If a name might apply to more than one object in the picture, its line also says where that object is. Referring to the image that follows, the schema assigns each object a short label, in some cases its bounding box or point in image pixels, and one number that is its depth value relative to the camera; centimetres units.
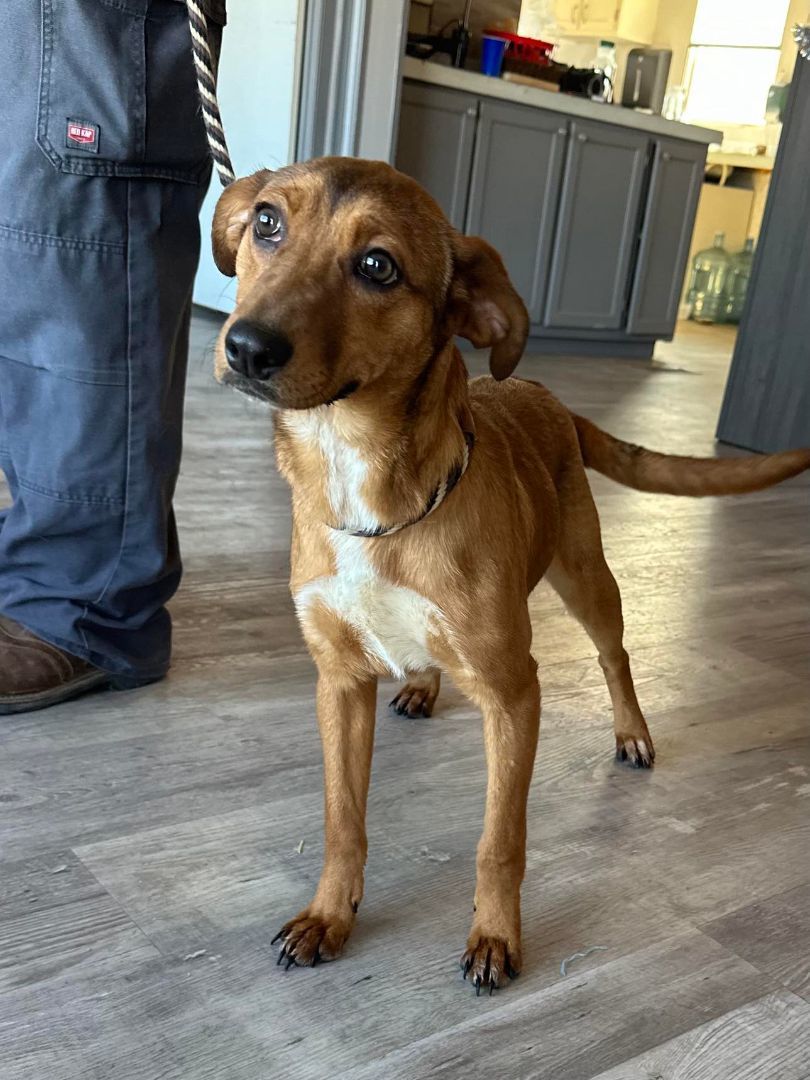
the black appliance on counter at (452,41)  623
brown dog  126
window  1105
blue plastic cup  628
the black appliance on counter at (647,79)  744
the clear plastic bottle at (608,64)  722
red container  636
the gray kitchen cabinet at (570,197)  607
